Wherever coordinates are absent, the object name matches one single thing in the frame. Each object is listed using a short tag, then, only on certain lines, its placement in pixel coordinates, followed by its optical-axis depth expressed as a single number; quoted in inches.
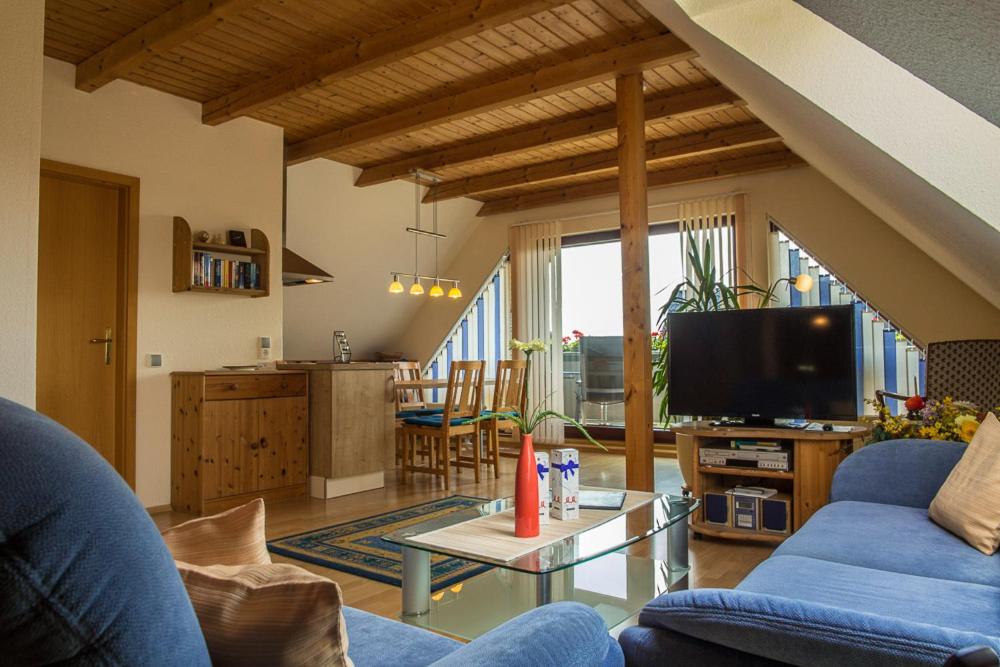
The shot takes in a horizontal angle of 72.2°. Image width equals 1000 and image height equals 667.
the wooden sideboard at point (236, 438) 174.6
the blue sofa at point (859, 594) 34.5
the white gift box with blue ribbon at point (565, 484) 88.2
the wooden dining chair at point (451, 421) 204.1
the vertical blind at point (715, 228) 259.4
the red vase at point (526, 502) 79.9
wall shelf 184.7
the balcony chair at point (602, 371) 301.6
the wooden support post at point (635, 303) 158.4
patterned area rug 125.1
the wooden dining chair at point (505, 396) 222.3
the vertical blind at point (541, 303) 303.1
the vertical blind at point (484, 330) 324.8
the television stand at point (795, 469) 139.9
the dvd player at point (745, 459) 143.2
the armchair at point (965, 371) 178.4
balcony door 301.3
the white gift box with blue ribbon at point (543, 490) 85.6
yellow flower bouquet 106.8
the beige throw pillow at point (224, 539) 43.4
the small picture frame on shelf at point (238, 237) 197.6
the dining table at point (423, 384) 241.8
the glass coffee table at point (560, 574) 74.4
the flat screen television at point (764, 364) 146.3
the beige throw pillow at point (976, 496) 78.3
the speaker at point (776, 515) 140.9
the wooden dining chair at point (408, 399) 235.5
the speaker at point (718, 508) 145.9
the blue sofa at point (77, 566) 21.9
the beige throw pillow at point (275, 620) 29.2
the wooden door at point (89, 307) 169.0
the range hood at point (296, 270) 226.7
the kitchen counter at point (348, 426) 191.9
